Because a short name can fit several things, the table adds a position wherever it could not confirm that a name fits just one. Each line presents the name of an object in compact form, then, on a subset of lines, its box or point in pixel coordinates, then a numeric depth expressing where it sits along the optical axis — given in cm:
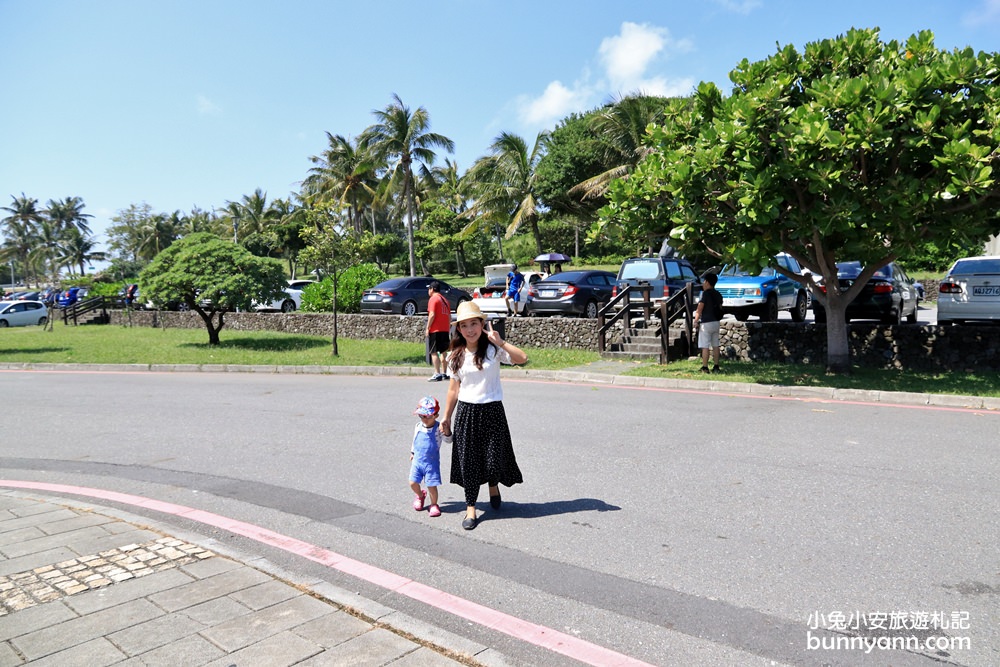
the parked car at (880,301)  1559
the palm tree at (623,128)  3622
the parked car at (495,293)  2284
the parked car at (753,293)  1694
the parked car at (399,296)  2409
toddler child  557
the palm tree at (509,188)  4178
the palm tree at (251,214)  7188
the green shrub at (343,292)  2600
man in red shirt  1411
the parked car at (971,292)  1389
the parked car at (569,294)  1967
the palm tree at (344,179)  4988
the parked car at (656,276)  1775
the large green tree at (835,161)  968
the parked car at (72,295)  3859
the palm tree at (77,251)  8556
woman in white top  539
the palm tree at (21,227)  8844
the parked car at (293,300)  3039
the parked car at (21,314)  3834
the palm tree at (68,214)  9106
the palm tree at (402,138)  3947
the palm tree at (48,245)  8462
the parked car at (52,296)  3311
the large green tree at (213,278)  2120
